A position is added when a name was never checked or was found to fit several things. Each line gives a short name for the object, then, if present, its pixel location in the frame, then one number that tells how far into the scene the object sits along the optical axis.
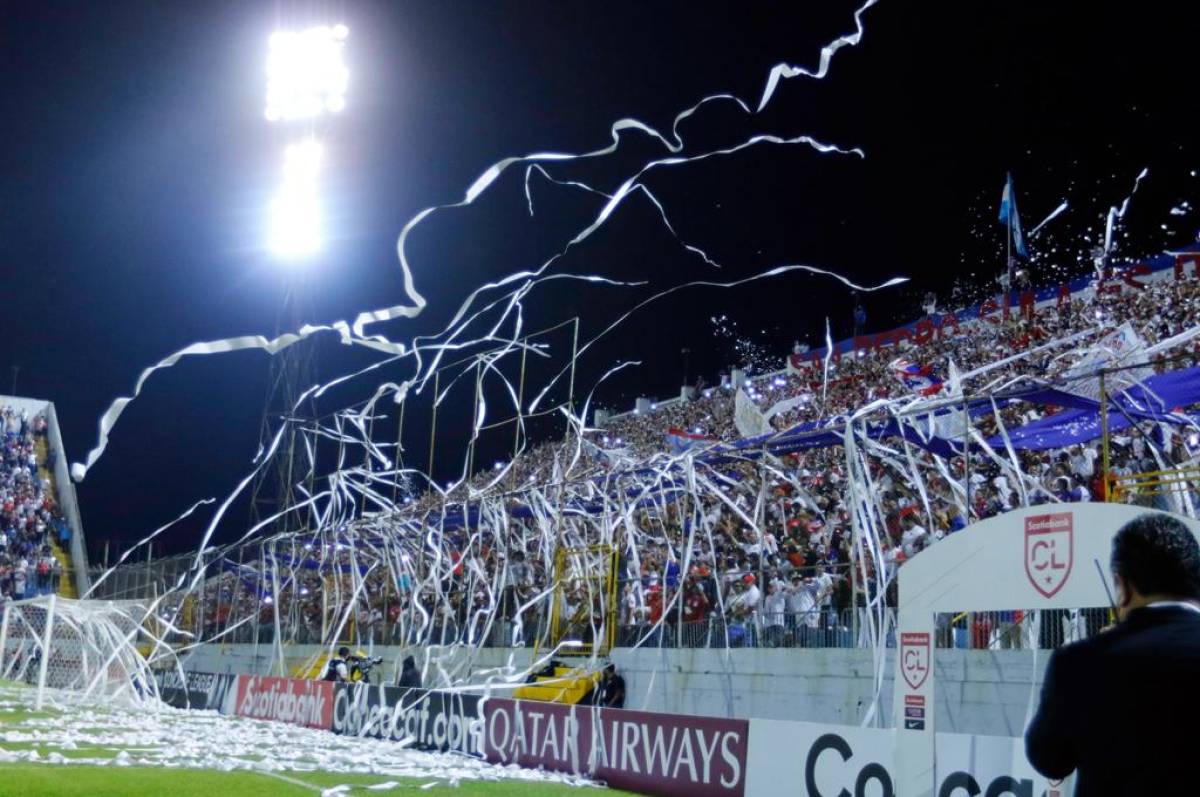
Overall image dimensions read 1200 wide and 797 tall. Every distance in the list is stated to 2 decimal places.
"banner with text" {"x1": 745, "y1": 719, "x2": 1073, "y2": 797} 7.32
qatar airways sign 10.09
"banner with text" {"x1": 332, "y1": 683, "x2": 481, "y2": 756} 13.87
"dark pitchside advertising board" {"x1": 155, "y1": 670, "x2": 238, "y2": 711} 21.36
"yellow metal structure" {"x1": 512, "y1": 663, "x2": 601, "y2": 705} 17.06
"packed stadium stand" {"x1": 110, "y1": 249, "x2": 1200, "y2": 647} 13.87
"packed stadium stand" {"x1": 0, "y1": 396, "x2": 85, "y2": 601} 39.66
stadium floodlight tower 25.72
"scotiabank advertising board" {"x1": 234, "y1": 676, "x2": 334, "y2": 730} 17.17
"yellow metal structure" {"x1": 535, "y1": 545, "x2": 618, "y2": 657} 17.64
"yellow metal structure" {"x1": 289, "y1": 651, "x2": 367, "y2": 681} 23.72
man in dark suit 2.50
